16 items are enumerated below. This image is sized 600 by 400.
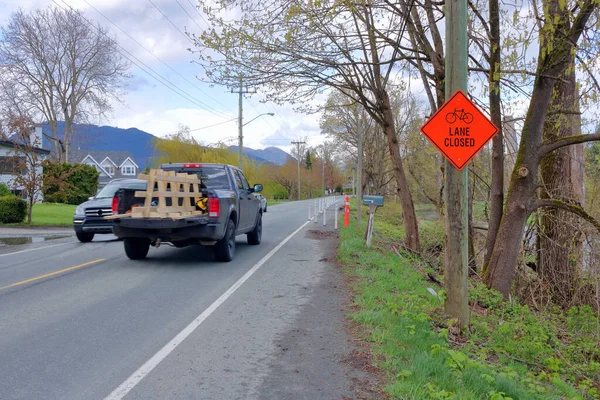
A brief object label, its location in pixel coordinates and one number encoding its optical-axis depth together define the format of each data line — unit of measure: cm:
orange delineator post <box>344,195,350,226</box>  2062
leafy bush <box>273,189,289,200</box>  9144
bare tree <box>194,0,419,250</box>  1117
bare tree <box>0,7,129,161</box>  4250
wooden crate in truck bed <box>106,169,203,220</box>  980
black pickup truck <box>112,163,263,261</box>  985
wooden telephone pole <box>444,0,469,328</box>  650
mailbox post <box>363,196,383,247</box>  1360
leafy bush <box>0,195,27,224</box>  2131
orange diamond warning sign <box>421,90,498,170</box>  639
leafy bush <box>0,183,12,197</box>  3027
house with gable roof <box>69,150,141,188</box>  8625
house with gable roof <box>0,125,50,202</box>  2103
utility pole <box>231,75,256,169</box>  3551
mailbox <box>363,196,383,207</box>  1350
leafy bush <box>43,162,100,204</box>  3580
